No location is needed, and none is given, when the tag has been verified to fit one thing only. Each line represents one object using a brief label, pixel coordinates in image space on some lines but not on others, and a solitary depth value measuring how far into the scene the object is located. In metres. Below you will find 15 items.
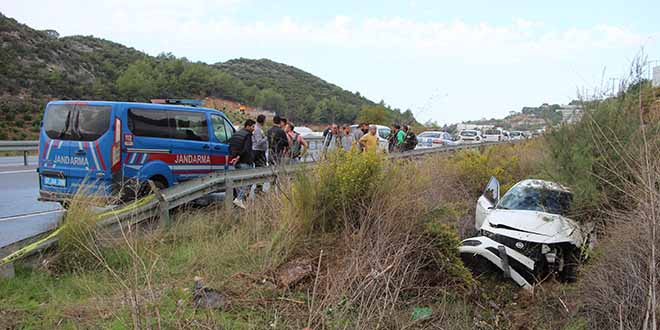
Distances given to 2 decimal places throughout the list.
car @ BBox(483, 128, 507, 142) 37.33
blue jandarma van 7.55
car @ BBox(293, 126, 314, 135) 29.42
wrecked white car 6.26
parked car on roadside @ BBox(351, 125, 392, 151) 25.98
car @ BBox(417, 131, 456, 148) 28.43
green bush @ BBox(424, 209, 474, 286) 5.25
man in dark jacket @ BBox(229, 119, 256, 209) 8.99
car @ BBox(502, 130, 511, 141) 40.88
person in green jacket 14.04
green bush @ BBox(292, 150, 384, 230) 5.42
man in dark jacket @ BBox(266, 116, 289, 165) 9.32
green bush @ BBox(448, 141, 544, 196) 11.84
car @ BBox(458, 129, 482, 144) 34.33
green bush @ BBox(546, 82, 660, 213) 6.54
